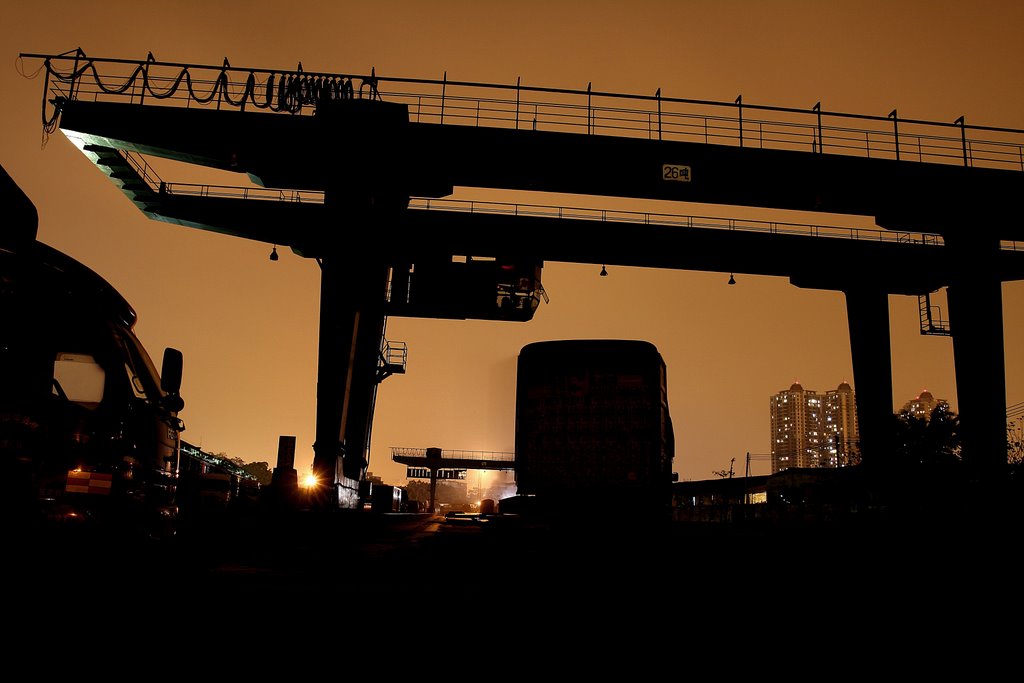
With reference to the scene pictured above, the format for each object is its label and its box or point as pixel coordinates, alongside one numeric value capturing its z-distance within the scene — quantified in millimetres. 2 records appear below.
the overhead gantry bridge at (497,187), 19281
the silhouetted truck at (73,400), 3867
